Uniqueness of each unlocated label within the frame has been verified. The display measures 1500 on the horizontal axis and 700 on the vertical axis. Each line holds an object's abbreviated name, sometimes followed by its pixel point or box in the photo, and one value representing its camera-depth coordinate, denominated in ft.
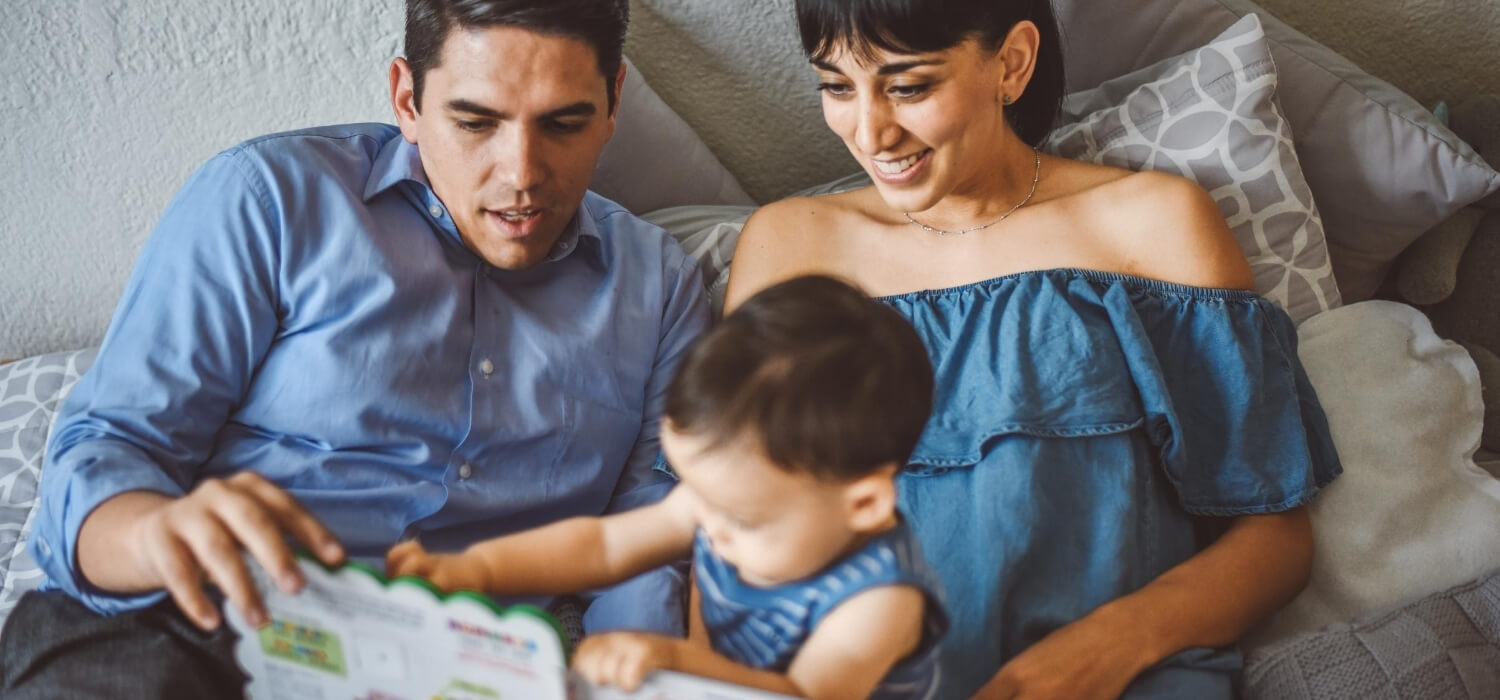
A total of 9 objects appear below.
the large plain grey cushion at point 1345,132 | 5.38
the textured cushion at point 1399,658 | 3.84
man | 3.67
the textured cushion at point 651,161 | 5.67
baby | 2.58
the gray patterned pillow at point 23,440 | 4.86
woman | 3.95
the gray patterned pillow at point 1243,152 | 5.16
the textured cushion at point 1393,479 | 4.40
